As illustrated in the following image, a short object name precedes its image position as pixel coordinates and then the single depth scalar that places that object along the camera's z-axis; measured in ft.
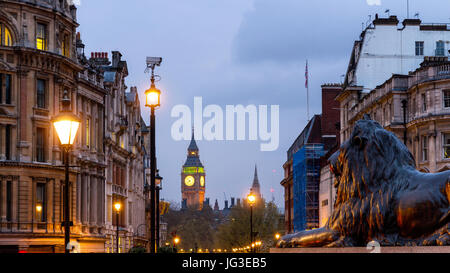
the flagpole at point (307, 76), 323.74
